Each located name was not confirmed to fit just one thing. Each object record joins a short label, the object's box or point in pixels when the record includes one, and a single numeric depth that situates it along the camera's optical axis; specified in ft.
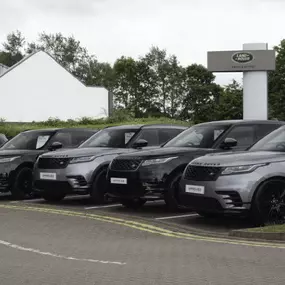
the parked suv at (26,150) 50.44
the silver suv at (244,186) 33.58
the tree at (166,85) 306.76
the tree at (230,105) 247.29
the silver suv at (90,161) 45.14
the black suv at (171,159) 39.99
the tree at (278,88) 214.69
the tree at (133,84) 308.81
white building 193.88
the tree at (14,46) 376.68
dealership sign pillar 111.75
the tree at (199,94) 283.53
